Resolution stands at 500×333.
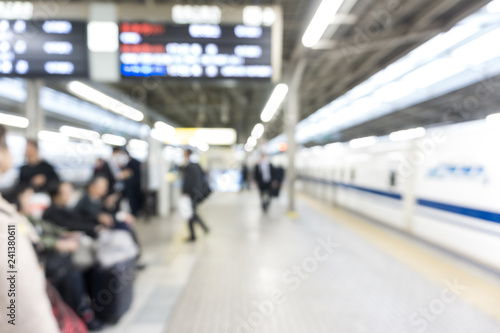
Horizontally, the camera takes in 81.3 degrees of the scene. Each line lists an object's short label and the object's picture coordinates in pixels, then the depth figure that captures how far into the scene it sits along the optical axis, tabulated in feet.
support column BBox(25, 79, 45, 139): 16.33
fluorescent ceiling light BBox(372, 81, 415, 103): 37.86
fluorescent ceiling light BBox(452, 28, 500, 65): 23.13
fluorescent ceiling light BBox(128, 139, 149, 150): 65.15
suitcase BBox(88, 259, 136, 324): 8.48
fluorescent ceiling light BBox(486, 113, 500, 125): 11.61
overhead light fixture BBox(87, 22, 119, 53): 12.31
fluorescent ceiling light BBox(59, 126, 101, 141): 46.91
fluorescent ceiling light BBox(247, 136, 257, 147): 91.51
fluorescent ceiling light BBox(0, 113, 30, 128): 27.02
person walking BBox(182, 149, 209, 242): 16.94
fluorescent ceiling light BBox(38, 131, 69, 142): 32.01
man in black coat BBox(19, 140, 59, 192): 10.65
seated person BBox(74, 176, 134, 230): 9.78
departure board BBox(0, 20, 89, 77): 11.98
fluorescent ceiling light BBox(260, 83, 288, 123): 27.66
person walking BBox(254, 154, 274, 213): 26.25
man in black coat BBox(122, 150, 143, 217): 15.53
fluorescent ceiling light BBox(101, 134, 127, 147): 58.19
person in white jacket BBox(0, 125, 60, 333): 2.81
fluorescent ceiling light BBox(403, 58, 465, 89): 30.04
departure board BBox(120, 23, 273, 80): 12.42
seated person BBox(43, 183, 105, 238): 9.19
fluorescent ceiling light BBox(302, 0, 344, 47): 12.71
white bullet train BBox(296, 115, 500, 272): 11.88
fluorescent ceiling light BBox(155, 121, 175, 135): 44.24
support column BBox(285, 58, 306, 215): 25.32
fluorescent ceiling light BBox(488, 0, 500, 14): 14.97
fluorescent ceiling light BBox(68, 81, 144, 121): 20.89
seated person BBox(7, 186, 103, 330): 7.55
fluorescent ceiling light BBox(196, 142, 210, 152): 50.25
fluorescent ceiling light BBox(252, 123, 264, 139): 65.31
